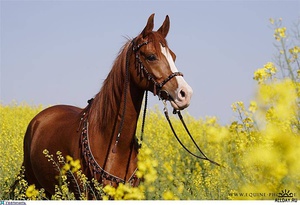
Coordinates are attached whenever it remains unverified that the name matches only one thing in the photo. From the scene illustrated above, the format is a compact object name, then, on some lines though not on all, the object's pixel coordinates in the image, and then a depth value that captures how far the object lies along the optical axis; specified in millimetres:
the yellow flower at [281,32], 8352
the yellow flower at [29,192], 6884
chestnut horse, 9039
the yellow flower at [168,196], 5211
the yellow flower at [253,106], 6617
